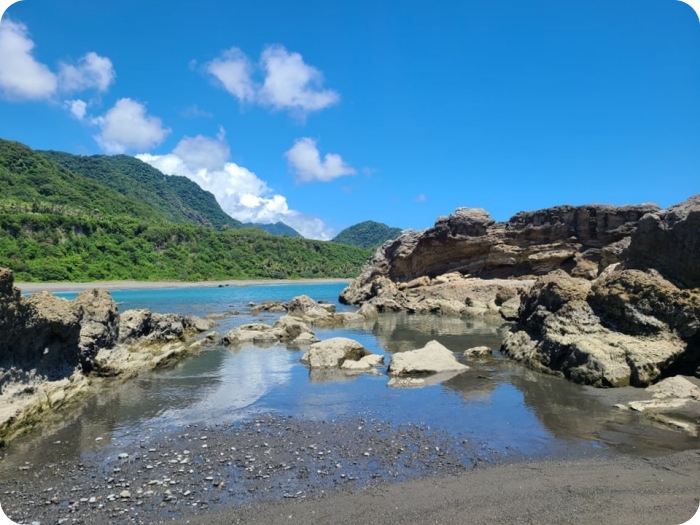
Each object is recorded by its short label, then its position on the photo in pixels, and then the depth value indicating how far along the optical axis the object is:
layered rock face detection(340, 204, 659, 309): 49.25
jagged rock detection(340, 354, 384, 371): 19.00
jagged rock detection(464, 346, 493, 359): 21.11
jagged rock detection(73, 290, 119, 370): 17.39
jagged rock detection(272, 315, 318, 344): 26.38
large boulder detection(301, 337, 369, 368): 19.61
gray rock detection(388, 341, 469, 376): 17.66
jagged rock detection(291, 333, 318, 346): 25.75
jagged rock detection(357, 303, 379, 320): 41.76
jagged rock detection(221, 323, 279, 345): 26.30
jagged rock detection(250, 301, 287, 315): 47.69
